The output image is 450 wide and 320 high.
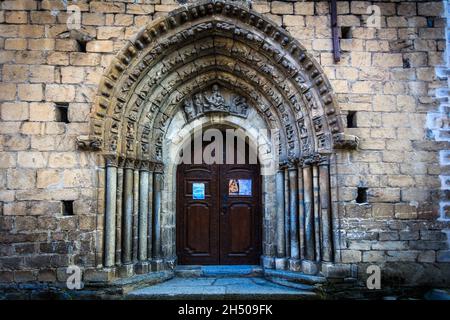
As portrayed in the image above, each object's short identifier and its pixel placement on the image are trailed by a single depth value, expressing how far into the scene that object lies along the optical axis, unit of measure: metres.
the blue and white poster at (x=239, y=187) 6.29
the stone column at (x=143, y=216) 5.52
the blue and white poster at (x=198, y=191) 6.27
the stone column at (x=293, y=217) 5.51
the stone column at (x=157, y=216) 5.68
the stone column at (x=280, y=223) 5.69
